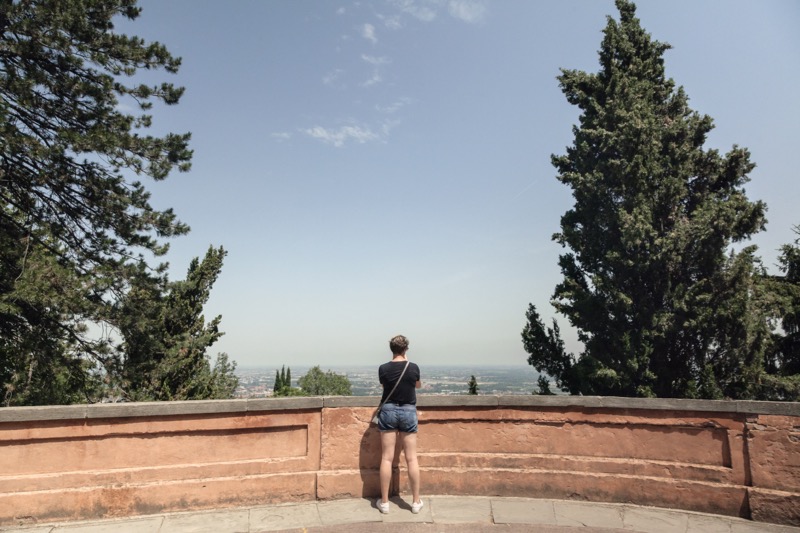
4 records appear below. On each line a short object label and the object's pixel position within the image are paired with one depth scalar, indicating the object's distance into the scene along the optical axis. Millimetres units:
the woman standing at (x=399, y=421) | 4816
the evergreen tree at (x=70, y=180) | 10695
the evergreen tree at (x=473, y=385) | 25109
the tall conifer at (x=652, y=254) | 19359
